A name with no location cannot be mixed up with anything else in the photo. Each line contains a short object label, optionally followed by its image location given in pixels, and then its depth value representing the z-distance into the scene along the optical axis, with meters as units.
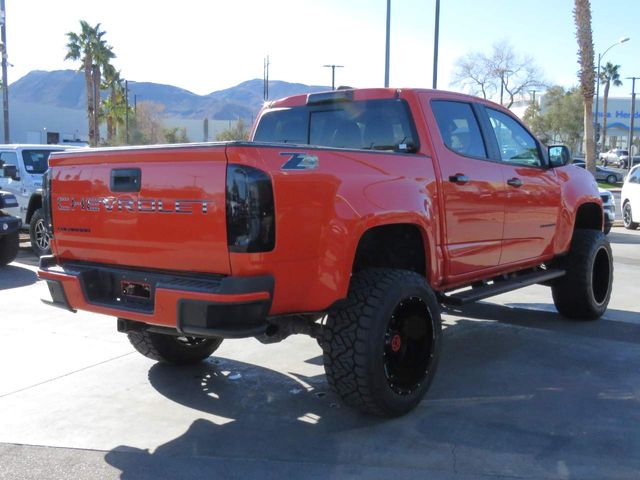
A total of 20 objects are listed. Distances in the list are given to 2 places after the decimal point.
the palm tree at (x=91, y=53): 40.31
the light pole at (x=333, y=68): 56.75
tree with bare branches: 55.19
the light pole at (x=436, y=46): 18.88
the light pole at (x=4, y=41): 24.34
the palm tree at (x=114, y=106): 50.67
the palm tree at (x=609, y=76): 64.77
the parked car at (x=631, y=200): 16.12
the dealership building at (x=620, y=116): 83.06
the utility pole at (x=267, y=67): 48.03
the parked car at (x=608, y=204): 14.01
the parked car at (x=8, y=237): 10.04
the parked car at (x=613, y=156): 67.75
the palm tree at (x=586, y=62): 19.92
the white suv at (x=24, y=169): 12.59
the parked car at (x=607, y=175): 45.78
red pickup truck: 3.52
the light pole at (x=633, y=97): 49.65
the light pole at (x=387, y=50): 19.05
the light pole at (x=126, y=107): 55.67
